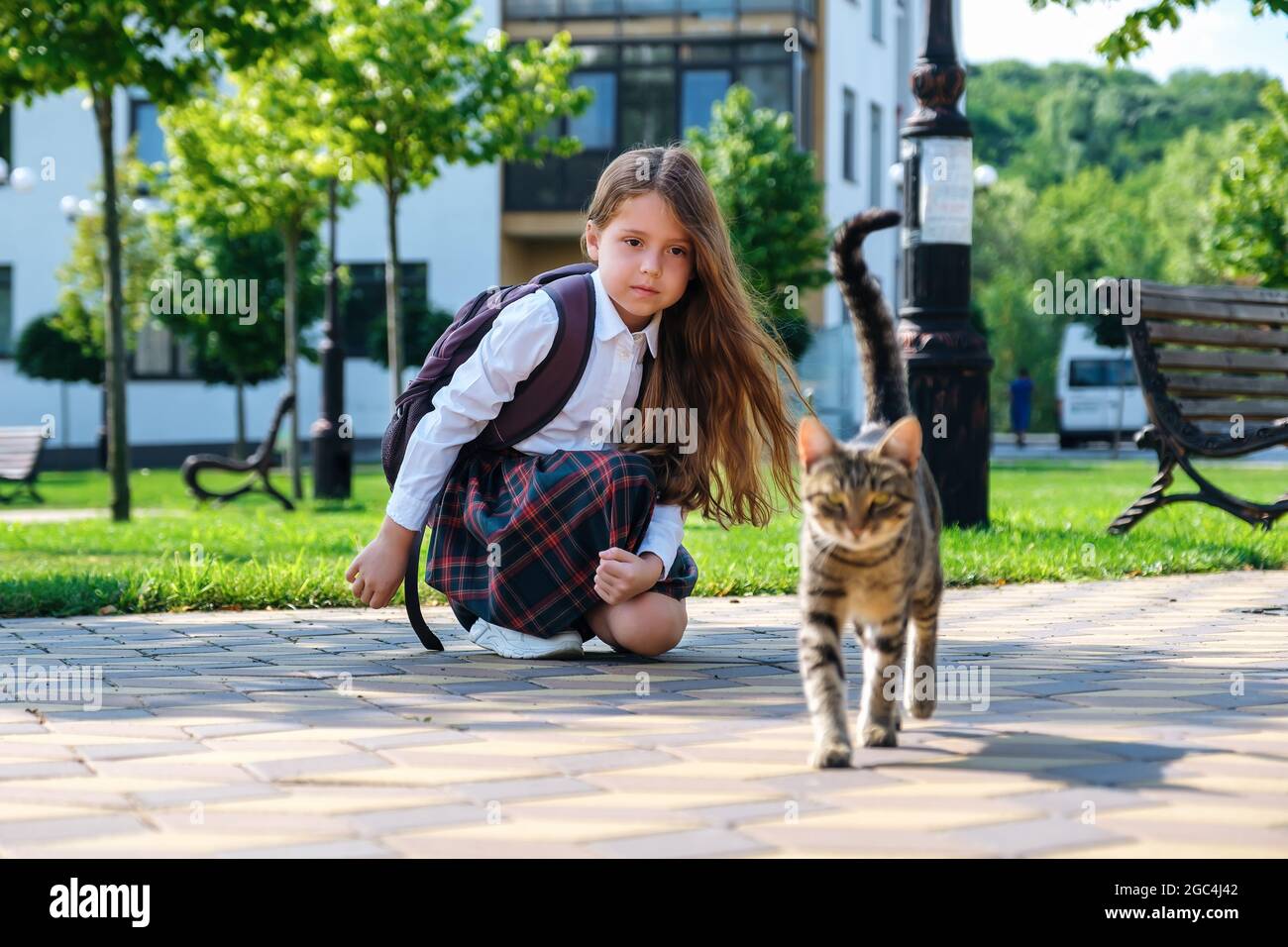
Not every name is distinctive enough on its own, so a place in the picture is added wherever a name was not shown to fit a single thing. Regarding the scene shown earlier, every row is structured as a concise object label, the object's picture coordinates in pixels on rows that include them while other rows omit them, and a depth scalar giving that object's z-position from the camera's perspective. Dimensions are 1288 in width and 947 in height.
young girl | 4.93
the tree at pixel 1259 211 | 27.03
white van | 37.46
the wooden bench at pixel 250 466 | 15.31
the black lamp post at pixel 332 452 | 16.28
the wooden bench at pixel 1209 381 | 8.74
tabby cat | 3.55
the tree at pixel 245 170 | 19.00
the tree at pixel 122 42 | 10.12
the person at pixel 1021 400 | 37.41
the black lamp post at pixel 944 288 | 8.48
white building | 30.59
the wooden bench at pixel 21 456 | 18.66
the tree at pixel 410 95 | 16.14
